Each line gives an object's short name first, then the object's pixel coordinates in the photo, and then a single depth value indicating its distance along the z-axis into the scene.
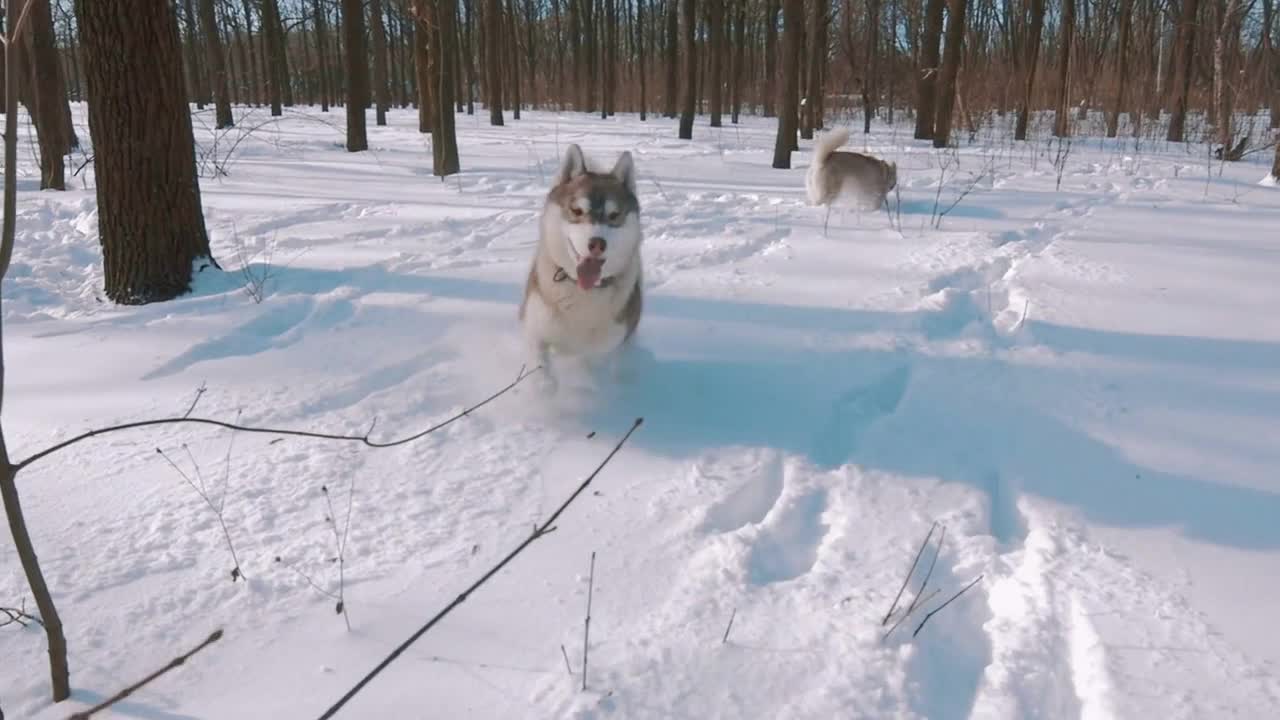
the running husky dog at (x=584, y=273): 3.16
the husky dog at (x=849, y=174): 7.44
